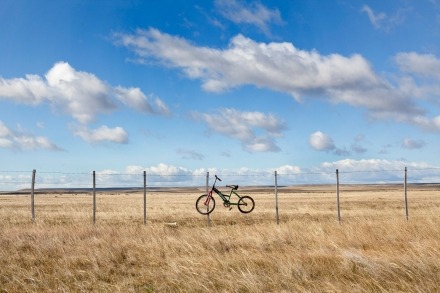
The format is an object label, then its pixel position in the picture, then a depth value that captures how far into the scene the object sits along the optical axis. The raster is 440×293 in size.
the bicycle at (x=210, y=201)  20.34
